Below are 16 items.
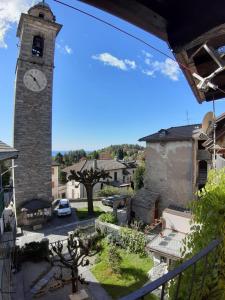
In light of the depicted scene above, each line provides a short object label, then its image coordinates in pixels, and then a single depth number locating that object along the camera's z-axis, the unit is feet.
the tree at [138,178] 85.24
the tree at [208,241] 7.17
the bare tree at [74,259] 28.10
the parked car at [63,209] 59.35
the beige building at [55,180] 92.90
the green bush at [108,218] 47.31
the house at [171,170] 51.00
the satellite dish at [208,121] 23.39
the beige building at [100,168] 91.50
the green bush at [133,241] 38.77
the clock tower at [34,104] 53.62
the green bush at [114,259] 33.26
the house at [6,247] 20.38
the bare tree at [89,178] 60.27
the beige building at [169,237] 31.79
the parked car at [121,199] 55.56
